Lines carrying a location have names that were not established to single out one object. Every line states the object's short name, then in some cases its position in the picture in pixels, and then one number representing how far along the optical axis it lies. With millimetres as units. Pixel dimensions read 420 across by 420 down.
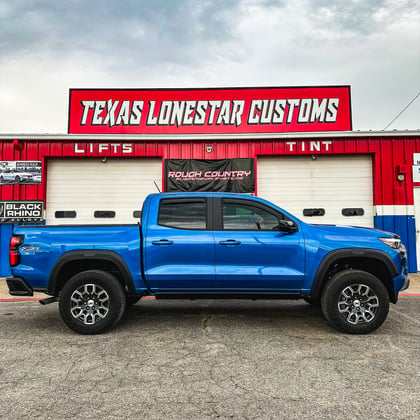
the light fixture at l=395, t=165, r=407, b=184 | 10562
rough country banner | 10703
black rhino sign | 10445
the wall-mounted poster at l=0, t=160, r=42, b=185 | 10578
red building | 10625
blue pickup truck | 5008
